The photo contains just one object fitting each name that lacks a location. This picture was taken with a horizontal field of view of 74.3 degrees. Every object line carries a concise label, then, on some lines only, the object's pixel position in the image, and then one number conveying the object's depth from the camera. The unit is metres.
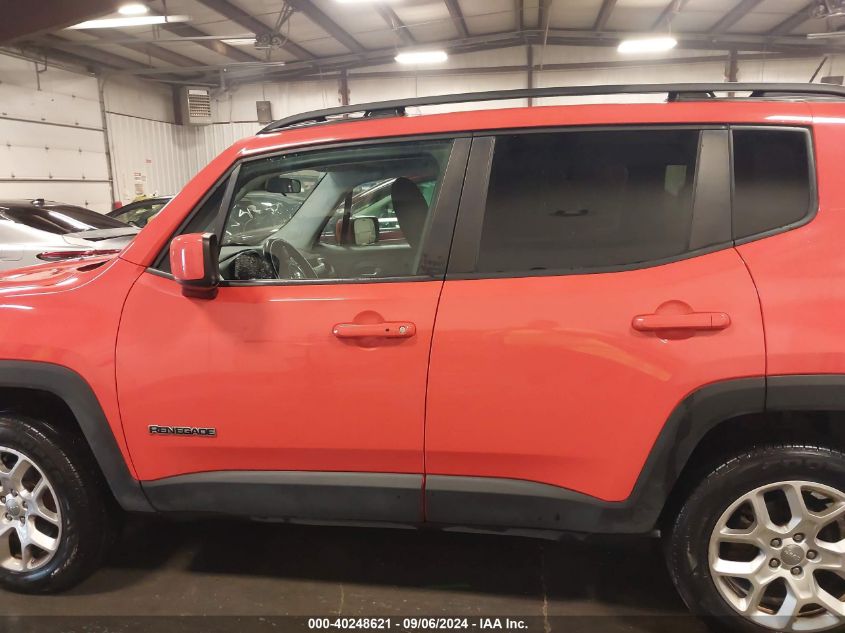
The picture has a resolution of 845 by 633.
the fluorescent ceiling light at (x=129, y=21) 8.84
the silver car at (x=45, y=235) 5.34
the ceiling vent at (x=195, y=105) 13.70
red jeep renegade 1.64
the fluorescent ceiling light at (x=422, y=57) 11.90
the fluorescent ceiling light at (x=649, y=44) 10.55
